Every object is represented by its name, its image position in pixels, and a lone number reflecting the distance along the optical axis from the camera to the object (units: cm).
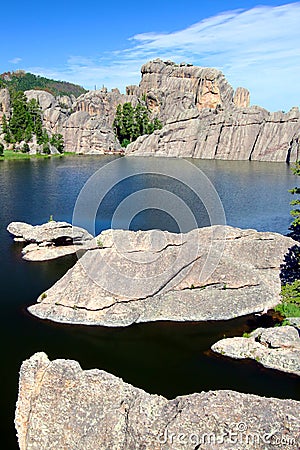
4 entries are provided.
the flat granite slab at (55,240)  3591
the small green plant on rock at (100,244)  2776
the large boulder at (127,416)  1101
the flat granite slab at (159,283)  2523
